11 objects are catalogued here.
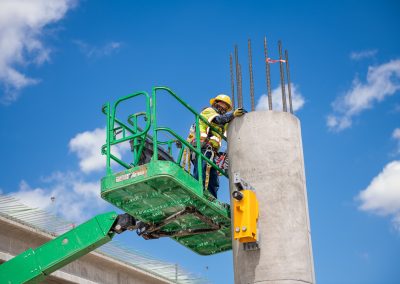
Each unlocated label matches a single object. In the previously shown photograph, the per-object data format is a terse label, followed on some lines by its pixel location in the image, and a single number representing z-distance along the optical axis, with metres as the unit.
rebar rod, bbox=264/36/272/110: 12.97
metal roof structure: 19.14
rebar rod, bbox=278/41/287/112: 13.30
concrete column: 11.41
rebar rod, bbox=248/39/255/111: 13.22
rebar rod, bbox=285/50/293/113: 13.42
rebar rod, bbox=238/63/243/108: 13.38
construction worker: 13.57
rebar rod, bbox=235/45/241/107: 13.62
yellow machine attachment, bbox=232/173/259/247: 11.50
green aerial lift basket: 12.09
